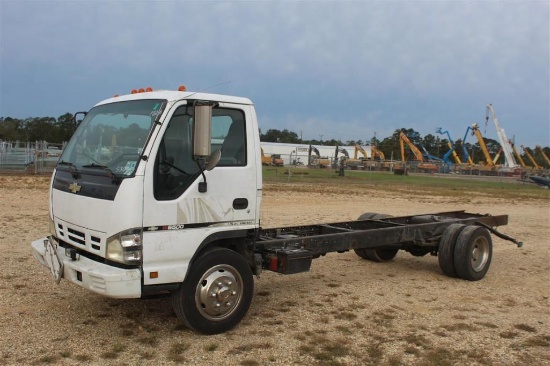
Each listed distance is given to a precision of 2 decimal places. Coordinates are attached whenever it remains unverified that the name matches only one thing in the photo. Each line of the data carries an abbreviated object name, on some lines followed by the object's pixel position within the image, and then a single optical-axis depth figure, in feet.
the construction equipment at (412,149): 261.65
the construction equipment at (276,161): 208.13
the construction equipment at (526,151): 308.50
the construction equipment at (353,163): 212.15
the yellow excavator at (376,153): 269.62
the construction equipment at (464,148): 271.43
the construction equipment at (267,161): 193.47
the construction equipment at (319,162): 201.67
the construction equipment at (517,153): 280.31
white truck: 14.56
